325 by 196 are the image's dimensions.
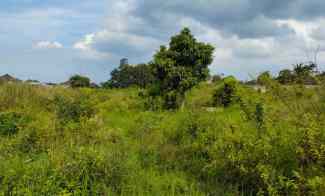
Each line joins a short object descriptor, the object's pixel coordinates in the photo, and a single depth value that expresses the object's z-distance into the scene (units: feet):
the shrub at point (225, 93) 42.19
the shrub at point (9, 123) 21.18
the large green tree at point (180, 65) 40.22
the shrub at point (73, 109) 23.52
